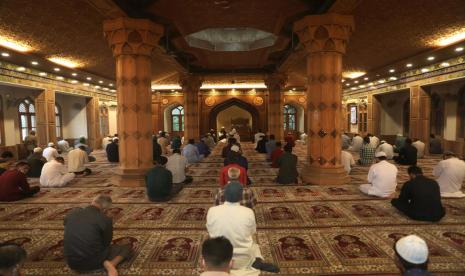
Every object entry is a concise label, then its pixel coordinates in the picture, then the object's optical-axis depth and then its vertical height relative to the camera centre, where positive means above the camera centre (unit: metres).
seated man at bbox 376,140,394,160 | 8.58 -0.78
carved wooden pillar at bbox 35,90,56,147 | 10.22 +0.32
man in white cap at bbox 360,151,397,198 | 4.53 -0.84
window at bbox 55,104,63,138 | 12.89 +0.18
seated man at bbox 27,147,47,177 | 6.75 -0.81
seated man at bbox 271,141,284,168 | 7.54 -0.77
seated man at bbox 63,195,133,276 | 2.34 -0.86
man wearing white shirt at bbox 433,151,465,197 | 4.54 -0.81
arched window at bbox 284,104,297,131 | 18.80 +0.39
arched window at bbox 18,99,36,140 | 10.61 +0.35
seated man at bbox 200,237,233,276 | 1.47 -0.64
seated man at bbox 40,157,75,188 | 5.72 -0.92
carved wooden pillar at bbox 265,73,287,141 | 12.26 +0.76
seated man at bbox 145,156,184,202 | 4.50 -0.86
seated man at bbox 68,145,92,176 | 6.86 -0.80
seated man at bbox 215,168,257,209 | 2.84 -0.67
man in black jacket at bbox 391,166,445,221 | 3.49 -0.89
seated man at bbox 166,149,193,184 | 5.62 -0.76
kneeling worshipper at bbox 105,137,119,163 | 8.77 -0.75
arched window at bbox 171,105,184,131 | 18.41 +0.38
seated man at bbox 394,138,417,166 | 7.73 -0.85
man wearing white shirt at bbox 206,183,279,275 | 2.05 -0.69
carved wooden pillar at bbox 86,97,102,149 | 13.60 +0.12
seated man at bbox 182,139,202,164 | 8.49 -0.79
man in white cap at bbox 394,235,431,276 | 1.44 -0.64
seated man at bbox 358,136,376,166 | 7.73 -0.80
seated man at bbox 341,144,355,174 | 6.16 -0.77
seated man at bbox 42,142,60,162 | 7.54 -0.65
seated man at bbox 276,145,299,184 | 5.62 -0.85
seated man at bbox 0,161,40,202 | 4.69 -0.87
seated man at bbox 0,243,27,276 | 1.55 -0.67
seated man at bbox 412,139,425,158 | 9.07 -0.79
